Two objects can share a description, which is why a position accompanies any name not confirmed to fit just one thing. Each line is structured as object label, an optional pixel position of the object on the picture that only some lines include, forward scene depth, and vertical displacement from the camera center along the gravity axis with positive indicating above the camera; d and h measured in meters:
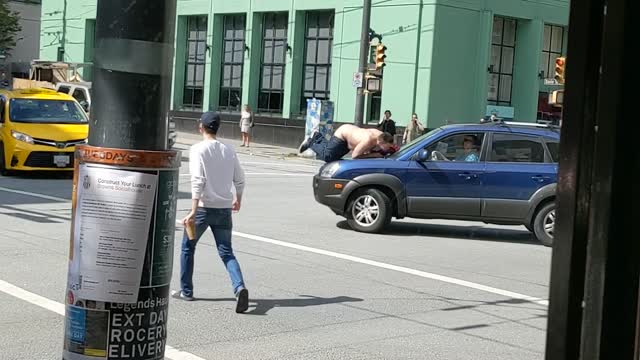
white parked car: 27.19 +0.34
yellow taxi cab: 18.64 -0.71
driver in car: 13.89 -0.29
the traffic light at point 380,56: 29.12 +2.16
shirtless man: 14.48 -0.38
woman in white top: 35.91 -0.34
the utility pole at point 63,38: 50.97 +3.62
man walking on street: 8.24 -0.81
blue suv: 13.47 -0.82
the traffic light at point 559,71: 16.52 +1.30
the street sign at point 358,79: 30.12 +1.42
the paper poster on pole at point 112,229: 3.49 -0.49
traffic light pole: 29.44 +2.16
